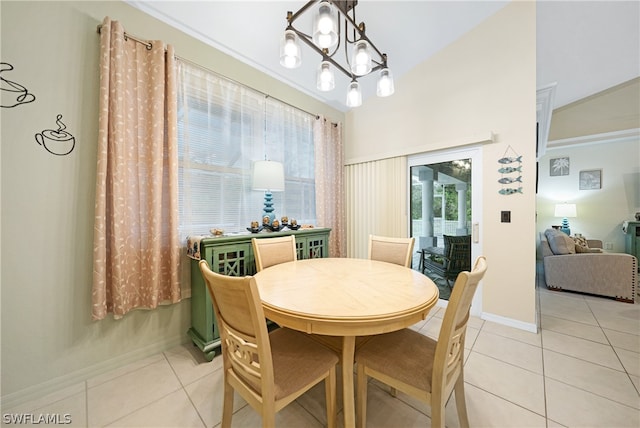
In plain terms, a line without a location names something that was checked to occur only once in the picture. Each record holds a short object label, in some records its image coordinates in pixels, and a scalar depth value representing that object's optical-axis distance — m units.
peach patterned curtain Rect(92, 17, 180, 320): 1.55
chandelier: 1.23
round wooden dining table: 0.97
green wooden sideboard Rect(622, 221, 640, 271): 4.15
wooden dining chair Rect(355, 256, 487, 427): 0.91
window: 2.01
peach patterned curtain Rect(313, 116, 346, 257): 3.12
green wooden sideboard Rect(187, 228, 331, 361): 1.80
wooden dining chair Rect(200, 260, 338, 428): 0.88
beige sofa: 2.86
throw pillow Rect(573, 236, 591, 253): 3.39
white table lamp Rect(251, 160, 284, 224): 2.18
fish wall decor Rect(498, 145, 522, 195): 2.25
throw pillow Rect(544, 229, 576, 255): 3.35
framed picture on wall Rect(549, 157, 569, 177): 5.14
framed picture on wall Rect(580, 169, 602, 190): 4.81
